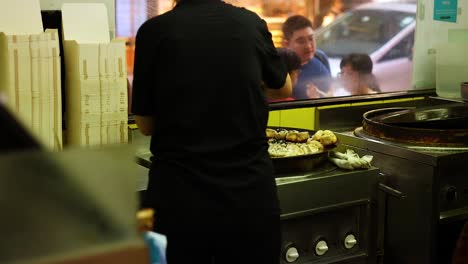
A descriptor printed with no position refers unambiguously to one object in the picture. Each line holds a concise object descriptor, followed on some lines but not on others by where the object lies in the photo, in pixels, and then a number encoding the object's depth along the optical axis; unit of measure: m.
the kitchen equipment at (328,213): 2.48
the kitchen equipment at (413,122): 2.91
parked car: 3.53
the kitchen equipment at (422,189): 2.76
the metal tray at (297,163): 2.52
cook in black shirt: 1.84
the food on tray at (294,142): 2.64
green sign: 3.79
